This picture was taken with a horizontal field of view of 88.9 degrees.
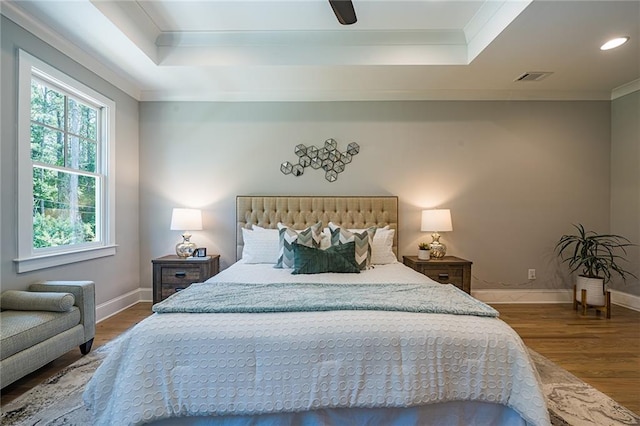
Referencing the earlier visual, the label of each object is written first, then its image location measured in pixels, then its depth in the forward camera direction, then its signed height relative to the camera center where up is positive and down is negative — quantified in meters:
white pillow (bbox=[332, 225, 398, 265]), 3.57 -0.42
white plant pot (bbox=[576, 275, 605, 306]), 3.73 -0.92
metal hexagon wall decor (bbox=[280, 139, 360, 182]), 4.23 +0.68
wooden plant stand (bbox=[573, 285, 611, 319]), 3.66 -1.09
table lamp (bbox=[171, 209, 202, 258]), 3.86 -0.16
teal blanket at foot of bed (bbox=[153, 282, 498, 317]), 1.80 -0.54
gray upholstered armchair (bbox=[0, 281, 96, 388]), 2.03 -0.79
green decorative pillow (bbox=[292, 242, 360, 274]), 2.96 -0.46
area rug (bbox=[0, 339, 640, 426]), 1.87 -1.19
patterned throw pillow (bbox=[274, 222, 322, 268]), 3.17 -0.30
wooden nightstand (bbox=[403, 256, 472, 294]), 3.76 -0.70
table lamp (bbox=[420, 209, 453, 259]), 3.88 -0.17
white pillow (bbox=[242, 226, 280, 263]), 3.53 -0.40
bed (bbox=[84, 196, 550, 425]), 1.56 -0.77
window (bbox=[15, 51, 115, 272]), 2.62 +0.39
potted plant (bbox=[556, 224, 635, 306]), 3.76 -0.58
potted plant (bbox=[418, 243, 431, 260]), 3.91 -0.50
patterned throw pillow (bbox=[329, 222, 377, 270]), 3.15 -0.30
